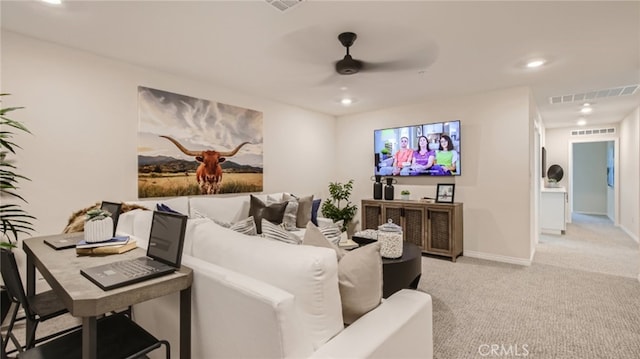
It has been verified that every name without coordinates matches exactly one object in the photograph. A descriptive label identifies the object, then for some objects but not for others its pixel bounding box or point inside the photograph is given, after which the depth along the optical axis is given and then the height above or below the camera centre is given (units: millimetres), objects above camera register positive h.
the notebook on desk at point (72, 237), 1810 -386
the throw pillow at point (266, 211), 3782 -404
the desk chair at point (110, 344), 1281 -733
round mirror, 7062 +113
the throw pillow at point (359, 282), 1299 -450
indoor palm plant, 2371 -222
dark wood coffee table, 2357 -746
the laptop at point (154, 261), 1236 -398
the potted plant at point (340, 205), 5242 -484
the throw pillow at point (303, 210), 4168 -439
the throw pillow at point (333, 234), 2492 -463
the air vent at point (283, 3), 2070 +1206
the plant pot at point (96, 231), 1750 -299
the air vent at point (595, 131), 6521 +1024
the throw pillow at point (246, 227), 2146 -348
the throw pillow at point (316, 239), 1557 -320
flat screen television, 4516 +450
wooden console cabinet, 4184 -642
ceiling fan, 2586 +1202
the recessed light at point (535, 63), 3120 +1197
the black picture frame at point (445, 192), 4488 -209
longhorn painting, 3365 +404
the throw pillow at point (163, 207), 3081 -293
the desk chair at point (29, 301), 1395 -710
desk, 1074 -427
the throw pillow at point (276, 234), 1802 -331
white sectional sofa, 1074 -522
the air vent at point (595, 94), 4031 +1176
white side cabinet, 5844 -630
